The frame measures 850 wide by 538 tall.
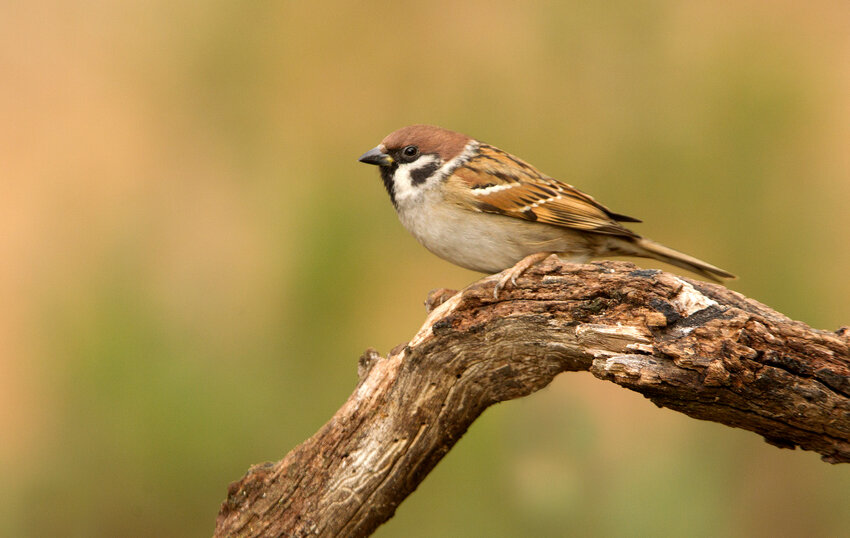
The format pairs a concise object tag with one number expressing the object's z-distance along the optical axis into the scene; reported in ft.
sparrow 16.17
